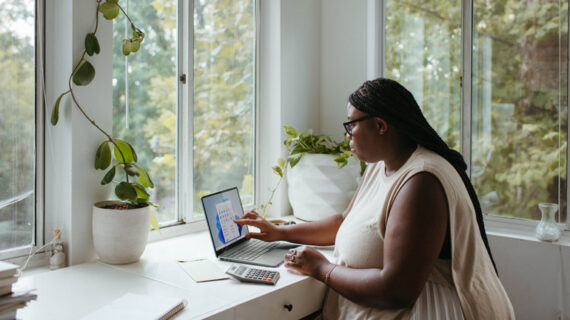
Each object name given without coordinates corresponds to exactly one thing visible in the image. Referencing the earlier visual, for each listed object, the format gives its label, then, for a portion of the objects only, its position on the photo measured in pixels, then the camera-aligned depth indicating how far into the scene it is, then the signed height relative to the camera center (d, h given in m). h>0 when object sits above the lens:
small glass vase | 1.68 -0.27
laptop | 1.54 -0.32
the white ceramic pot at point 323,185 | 2.09 -0.14
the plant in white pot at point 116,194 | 1.45 -0.14
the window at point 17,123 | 1.40 +0.11
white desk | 1.13 -0.41
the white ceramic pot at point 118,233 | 1.46 -0.27
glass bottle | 1.46 -0.34
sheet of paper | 1.37 -0.39
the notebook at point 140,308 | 1.04 -0.40
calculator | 1.32 -0.38
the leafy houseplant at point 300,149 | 2.18 +0.04
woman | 1.11 -0.22
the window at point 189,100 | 1.75 +0.26
